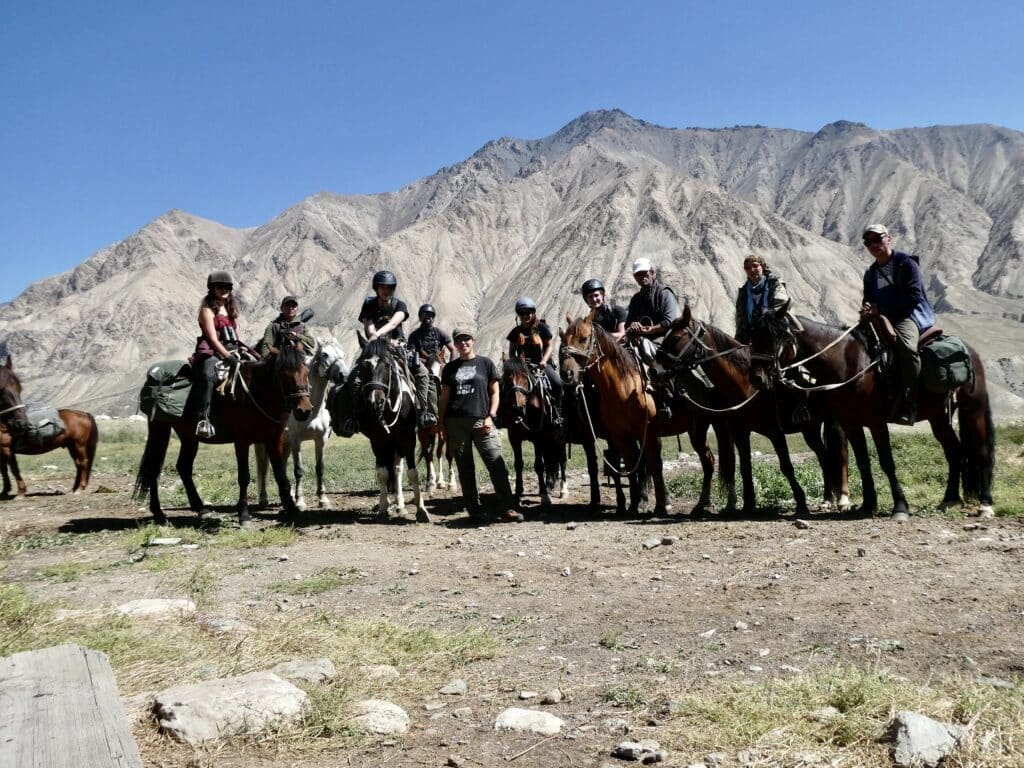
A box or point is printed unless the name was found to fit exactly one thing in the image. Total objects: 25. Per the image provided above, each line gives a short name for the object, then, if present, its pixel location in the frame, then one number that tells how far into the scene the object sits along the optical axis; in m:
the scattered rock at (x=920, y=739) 3.10
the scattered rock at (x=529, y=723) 3.84
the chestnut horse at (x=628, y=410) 9.54
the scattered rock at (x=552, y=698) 4.19
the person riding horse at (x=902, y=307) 8.92
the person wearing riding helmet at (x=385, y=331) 10.57
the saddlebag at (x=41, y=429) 14.60
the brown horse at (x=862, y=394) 9.06
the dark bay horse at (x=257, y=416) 10.10
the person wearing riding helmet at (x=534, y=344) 11.46
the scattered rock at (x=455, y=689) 4.34
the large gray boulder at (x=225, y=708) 3.52
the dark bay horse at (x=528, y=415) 11.06
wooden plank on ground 2.59
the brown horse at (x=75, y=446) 14.61
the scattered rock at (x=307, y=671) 4.28
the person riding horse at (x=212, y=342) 10.07
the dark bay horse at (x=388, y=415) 10.27
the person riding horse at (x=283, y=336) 10.54
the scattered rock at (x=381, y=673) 4.41
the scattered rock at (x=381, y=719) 3.80
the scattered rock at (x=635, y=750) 3.45
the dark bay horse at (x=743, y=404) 9.42
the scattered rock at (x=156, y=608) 5.53
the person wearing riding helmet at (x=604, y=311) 10.90
